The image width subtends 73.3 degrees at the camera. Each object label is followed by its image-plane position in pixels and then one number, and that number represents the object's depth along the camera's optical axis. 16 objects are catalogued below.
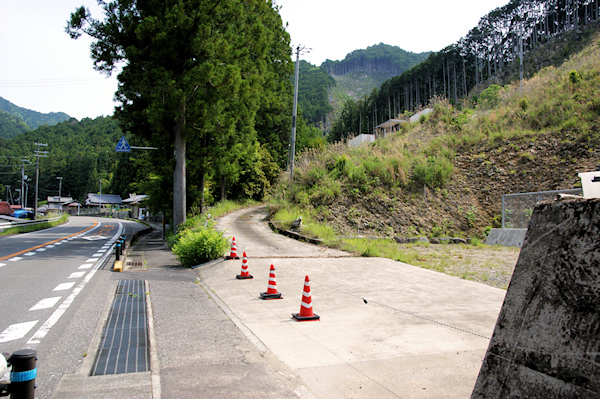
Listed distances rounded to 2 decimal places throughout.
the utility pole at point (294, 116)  24.71
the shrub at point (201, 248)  12.48
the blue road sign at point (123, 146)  23.73
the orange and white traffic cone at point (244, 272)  10.16
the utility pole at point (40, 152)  55.50
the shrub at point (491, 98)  29.47
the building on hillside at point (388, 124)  59.34
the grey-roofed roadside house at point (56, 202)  107.98
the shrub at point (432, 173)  20.56
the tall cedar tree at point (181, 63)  17.55
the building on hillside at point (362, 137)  45.95
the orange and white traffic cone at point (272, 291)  7.95
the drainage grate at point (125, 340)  4.22
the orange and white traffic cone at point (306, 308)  6.31
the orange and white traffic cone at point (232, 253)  12.64
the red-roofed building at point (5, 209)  44.39
